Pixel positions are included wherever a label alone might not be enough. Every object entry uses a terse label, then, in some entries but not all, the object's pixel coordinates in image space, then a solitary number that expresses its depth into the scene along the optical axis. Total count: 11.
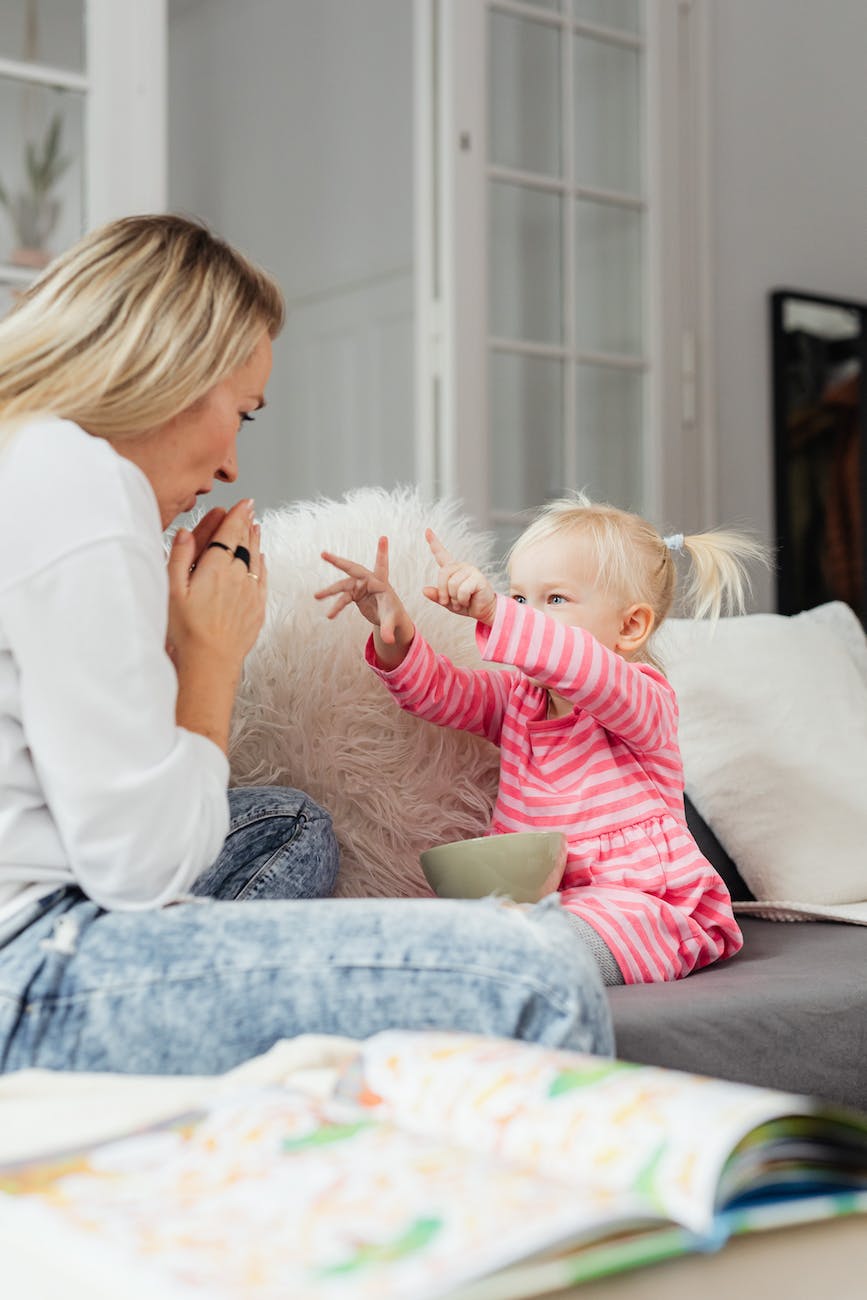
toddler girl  1.50
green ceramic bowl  1.42
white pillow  1.91
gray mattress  1.29
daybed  1.39
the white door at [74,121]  2.95
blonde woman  1.01
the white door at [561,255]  3.64
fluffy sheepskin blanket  1.65
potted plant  2.95
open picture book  0.63
